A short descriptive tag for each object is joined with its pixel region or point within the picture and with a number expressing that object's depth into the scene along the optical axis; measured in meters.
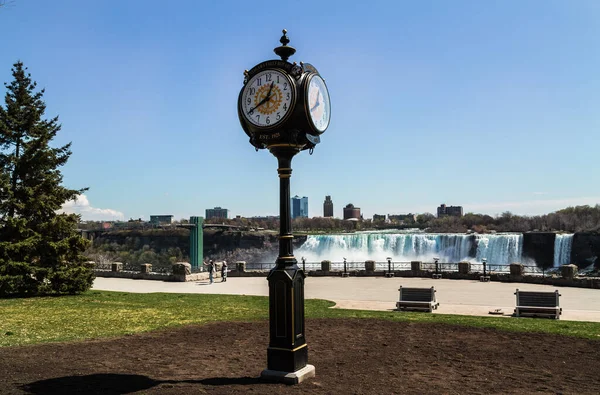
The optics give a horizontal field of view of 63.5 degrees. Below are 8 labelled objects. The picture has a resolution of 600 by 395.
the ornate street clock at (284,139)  6.79
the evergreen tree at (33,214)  18.12
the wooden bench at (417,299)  14.91
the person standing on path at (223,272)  26.92
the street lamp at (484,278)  24.74
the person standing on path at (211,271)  26.27
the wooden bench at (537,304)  13.63
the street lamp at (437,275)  26.16
